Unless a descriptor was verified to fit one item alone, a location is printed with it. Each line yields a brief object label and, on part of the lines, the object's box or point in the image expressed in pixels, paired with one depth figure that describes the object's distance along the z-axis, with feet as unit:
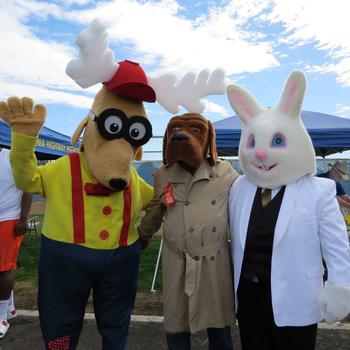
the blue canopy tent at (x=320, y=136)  15.85
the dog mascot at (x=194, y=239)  7.32
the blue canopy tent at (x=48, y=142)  14.07
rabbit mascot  6.26
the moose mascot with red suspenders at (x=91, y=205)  7.16
